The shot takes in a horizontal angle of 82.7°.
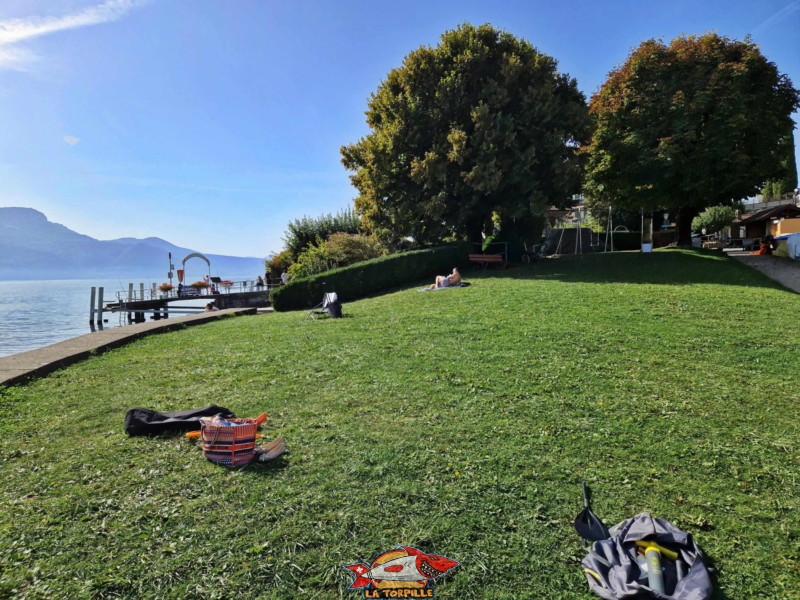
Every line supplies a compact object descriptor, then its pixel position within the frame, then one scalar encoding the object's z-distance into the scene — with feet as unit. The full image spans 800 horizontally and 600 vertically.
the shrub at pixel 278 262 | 116.88
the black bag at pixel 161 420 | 14.96
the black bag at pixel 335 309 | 37.88
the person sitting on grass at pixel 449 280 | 48.78
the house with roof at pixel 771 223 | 73.05
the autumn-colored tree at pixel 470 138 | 59.26
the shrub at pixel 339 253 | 79.10
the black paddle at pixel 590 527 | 9.59
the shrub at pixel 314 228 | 109.70
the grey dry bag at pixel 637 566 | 8.07
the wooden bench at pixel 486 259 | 62.87
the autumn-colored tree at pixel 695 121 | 54.34
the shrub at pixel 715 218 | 120.06
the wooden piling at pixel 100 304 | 96.41
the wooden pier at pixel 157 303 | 103.09
